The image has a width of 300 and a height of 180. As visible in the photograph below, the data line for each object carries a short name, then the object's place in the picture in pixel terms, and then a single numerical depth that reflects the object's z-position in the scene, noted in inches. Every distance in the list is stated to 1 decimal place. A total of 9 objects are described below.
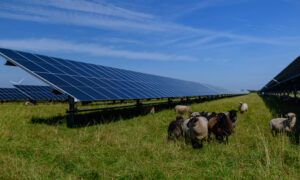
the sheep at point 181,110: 542.7
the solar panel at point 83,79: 380.2
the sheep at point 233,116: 328.2
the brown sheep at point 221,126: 255.3
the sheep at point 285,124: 298.7
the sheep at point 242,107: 558.7
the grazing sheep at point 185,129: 259.8
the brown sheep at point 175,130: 271.7
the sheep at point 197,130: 243.2
